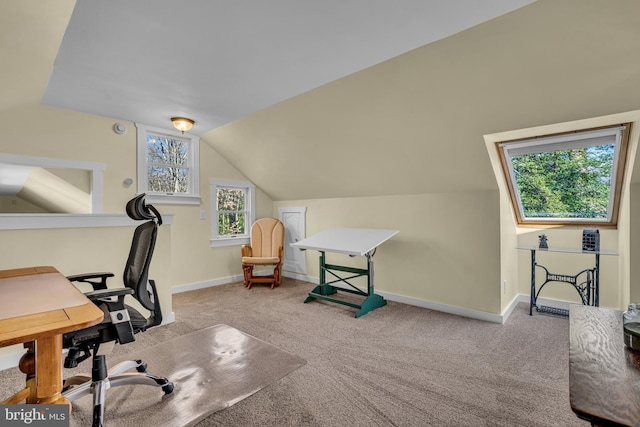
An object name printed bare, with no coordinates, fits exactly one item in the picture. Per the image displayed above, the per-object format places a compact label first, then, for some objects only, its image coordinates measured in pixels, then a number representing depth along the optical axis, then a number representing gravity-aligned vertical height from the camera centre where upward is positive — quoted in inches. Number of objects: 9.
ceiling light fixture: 145.9 +43.1
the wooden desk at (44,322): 41.2 -15.0
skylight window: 109.3 +13.2
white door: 201.0 -15.2
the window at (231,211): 190.2 +1.0
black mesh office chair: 62.4 -23.6
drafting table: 131.8 -15.9
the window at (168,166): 159.3 +26.4
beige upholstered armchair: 189.5 -18.6
